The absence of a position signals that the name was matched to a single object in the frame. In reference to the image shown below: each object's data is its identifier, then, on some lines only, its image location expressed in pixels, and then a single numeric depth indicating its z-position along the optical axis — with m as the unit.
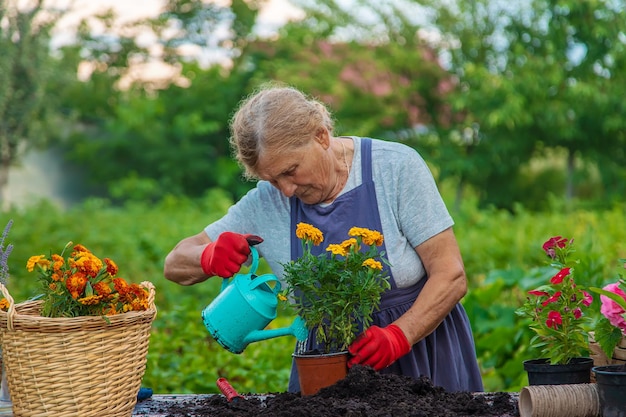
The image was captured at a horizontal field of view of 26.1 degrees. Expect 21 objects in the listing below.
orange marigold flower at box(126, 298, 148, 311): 2.75
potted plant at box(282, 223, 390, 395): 2.85
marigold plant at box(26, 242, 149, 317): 2.68
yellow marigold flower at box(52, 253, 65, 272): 2.69
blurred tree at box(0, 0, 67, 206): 11.37
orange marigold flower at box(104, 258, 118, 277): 2.73
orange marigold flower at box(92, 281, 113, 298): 2.69
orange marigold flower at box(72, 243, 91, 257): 2.76
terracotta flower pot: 2.85
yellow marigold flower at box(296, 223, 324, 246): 2.88
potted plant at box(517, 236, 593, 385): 2.80
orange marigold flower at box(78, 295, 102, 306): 2.66
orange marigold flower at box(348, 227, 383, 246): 2.86
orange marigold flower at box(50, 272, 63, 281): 2.69
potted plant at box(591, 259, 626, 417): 2.61
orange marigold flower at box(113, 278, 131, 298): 2.73
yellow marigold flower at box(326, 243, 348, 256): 2.84
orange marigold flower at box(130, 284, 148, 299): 2.76
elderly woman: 3.08
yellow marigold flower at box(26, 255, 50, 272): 2.67
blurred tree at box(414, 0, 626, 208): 13.50
